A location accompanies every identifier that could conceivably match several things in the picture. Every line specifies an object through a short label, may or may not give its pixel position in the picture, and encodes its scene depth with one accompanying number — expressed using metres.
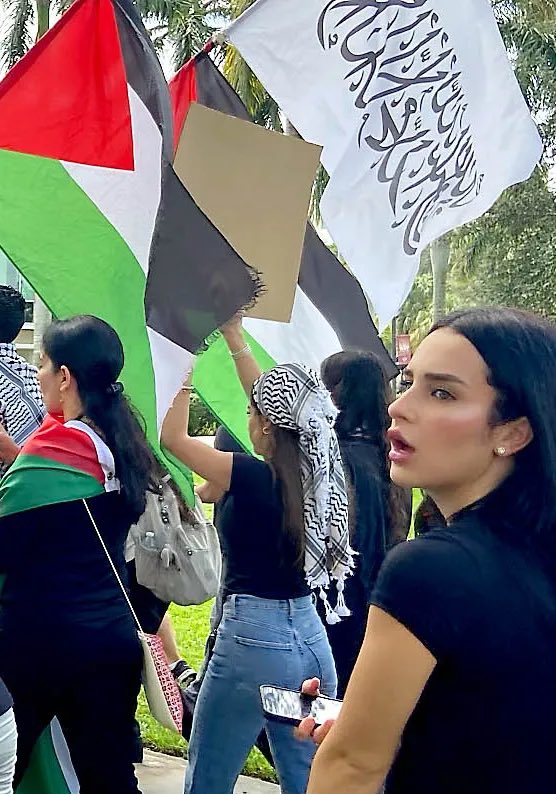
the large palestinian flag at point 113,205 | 3.57
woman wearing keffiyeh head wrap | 3.29
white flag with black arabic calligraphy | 4.56
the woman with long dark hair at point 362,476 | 3.88
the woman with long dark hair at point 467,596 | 1.56
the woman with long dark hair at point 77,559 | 3.17
